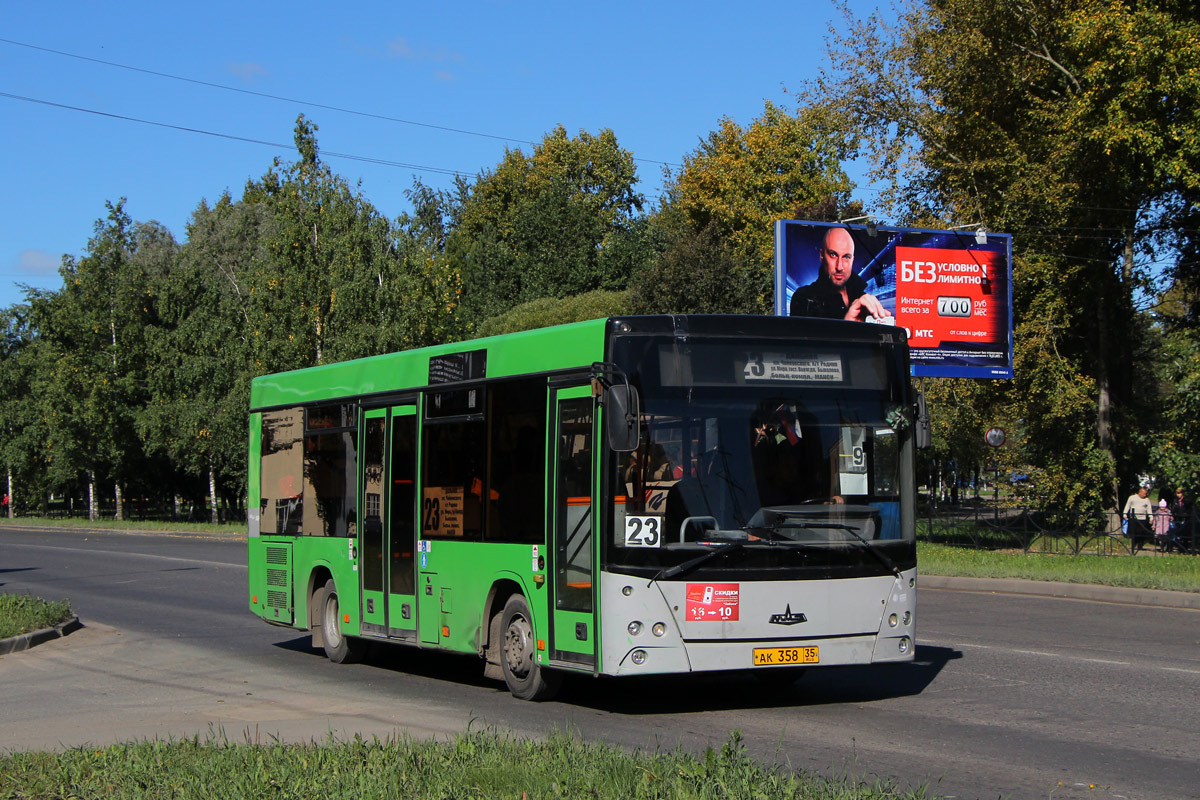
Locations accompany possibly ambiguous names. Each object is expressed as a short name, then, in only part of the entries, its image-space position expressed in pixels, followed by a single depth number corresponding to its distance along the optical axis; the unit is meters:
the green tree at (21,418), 70.12
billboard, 28.75
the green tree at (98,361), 60.66
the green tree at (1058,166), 28.33
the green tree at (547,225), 67.94
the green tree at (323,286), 44.78
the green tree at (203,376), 52.31
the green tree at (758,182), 57.19
